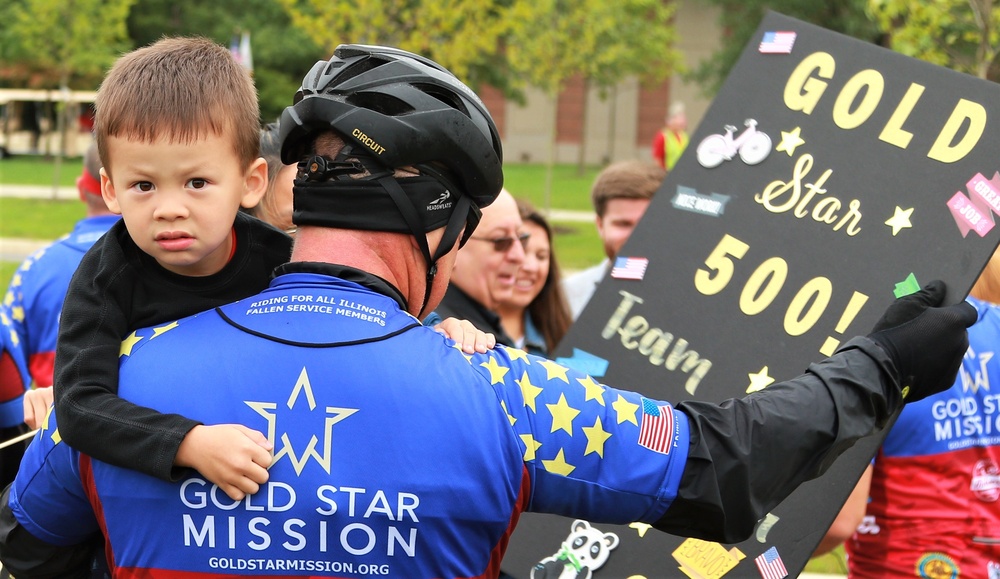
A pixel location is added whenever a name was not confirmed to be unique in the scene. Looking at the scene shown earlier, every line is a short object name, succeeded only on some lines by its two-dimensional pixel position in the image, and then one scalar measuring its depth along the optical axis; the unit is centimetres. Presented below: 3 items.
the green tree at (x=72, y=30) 2278
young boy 187
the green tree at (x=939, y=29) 842
